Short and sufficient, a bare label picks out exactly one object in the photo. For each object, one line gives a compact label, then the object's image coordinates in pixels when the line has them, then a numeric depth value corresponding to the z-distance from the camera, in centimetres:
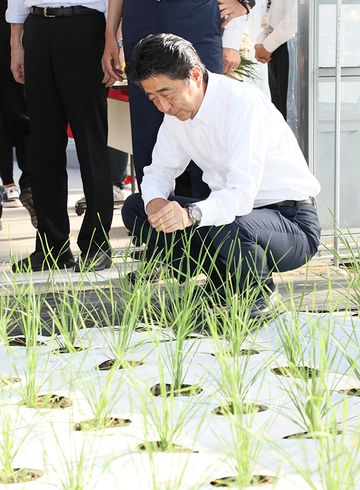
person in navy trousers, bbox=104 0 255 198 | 346
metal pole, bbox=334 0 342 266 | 401
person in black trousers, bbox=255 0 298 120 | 434
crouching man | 293
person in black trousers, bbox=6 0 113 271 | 386
